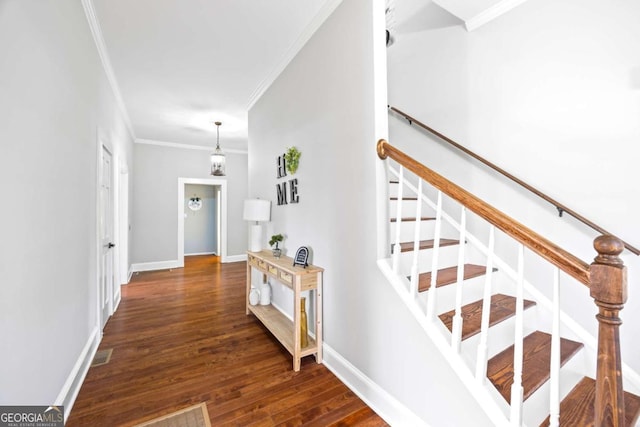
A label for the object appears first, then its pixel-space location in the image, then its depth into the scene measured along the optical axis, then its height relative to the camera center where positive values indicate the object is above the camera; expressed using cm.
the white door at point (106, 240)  277 -25
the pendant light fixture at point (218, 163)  461 +92
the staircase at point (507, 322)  84 -58
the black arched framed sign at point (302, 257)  238 -36
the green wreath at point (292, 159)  269 +57
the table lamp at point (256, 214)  325 +3
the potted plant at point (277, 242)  289 -28
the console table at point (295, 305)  216 -73
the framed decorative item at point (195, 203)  809 +42
